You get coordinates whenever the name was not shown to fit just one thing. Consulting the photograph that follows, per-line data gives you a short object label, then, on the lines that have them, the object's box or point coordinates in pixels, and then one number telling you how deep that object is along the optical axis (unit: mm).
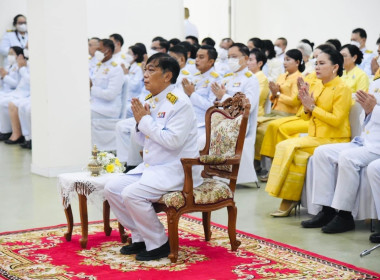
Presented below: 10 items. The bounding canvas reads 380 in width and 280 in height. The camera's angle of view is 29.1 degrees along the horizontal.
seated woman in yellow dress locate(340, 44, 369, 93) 7895
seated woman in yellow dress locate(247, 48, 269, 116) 8617
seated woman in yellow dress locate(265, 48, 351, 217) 6145
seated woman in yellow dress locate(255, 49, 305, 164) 8250
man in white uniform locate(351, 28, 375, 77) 10297
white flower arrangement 5500
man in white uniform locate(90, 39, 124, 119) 9453
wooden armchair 4824
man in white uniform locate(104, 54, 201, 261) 4875
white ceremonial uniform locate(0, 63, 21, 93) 12242
